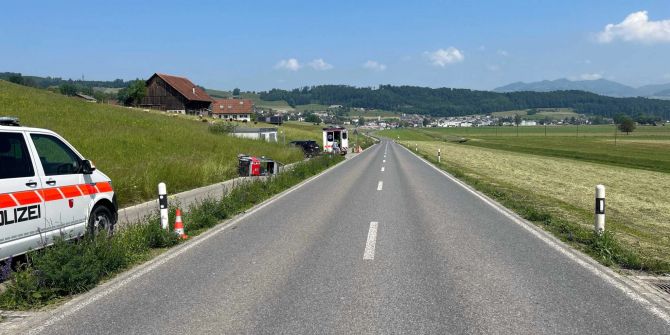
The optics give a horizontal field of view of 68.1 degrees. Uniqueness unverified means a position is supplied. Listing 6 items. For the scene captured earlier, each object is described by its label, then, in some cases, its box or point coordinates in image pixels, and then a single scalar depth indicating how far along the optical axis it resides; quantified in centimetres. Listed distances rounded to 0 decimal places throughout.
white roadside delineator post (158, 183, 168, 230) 899
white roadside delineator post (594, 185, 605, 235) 897
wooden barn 8706
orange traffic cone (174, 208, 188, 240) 923
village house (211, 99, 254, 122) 11788
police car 634
